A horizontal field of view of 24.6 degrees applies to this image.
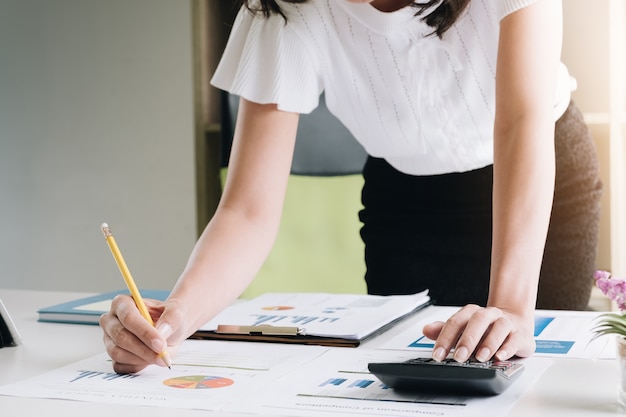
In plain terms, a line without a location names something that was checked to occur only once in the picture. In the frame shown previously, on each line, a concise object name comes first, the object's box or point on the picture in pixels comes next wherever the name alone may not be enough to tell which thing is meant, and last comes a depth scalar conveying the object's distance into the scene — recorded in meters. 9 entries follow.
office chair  3.58
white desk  1.46
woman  1.71
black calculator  1.46
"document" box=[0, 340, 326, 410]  1.52
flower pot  1.44
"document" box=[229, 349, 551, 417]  1.44
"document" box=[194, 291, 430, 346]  1.79
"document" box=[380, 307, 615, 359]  1.69
